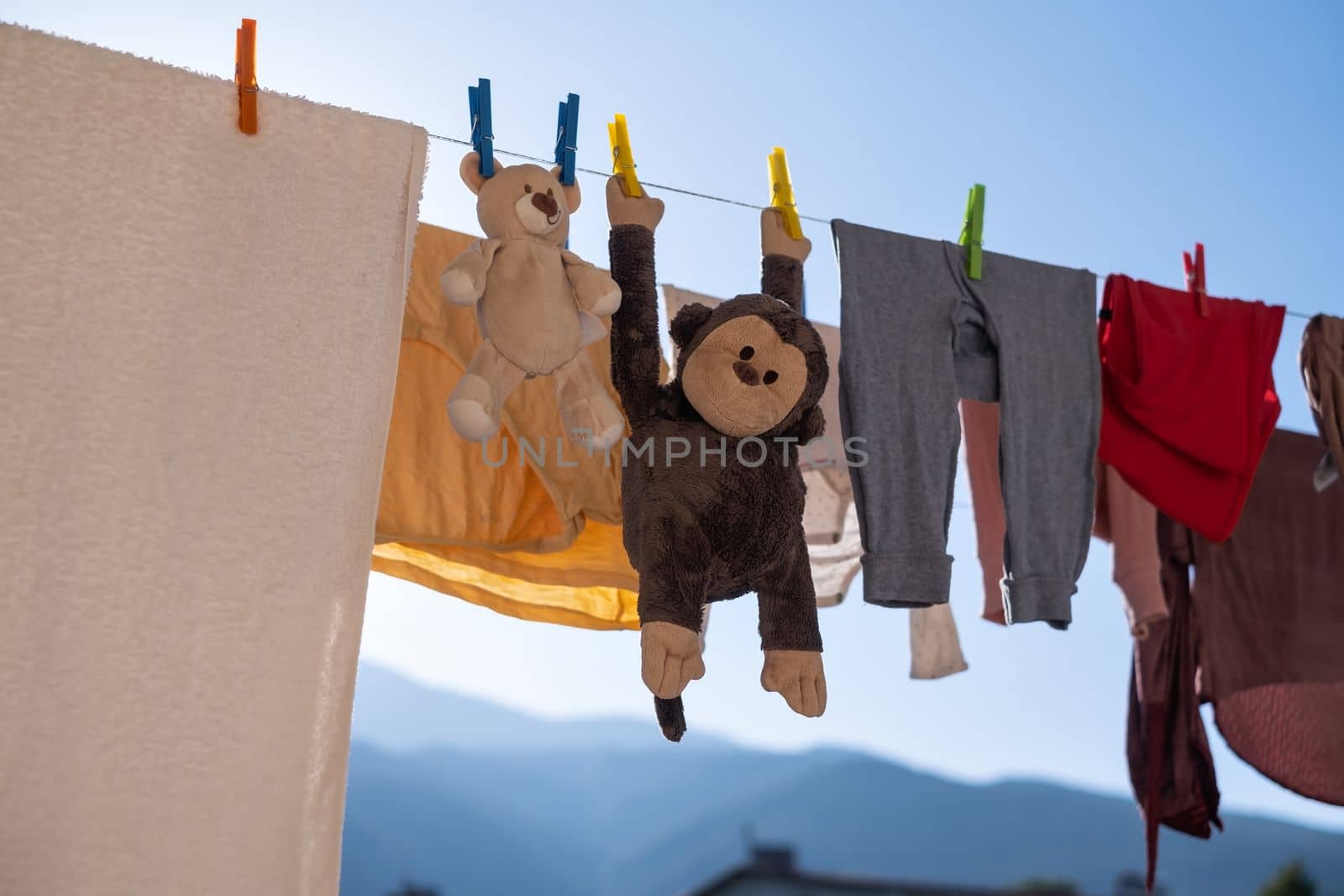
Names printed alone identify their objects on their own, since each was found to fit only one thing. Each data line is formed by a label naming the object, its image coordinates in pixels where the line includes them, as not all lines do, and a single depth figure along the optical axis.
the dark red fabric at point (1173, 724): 2.09
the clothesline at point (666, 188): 1.47
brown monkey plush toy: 1.36
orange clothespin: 1.30
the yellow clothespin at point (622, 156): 1.52
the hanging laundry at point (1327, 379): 1.98
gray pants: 1.61
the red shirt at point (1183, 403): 1.85
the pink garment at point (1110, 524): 1.96
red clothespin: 1.94
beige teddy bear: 1.36
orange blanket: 1.66
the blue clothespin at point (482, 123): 1.46
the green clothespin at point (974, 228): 1.78
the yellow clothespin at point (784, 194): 1.60
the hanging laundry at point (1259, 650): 2.10
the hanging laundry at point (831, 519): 2.02
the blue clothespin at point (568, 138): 1.50
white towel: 1.11
